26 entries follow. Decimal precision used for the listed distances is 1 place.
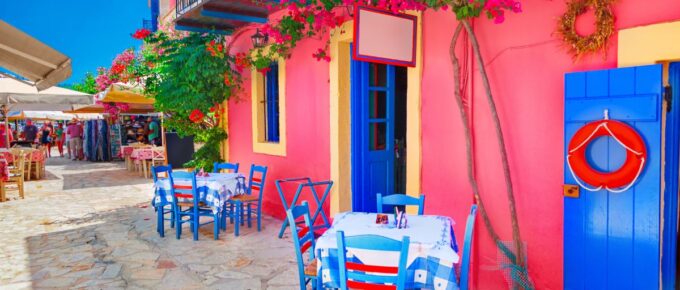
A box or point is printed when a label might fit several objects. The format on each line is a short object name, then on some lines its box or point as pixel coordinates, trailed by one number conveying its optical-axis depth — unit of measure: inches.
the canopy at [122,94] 451.8
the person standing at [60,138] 829.3
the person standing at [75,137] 732.5
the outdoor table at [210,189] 233.5
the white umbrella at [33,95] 392.8
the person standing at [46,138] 823.7
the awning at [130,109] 655.8
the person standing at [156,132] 595.7
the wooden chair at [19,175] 370.6
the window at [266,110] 298.5
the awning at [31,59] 255.9
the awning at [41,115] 911.6
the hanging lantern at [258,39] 272.3
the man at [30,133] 743.1
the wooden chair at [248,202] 242.7
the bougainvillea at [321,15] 137.1
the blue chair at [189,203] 231.9
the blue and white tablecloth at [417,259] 107.6
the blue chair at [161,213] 241.5
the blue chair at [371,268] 97.7
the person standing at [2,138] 541.8
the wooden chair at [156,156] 489.1
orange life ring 117.2
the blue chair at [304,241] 125.8
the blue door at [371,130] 229.9
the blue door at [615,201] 116.3
